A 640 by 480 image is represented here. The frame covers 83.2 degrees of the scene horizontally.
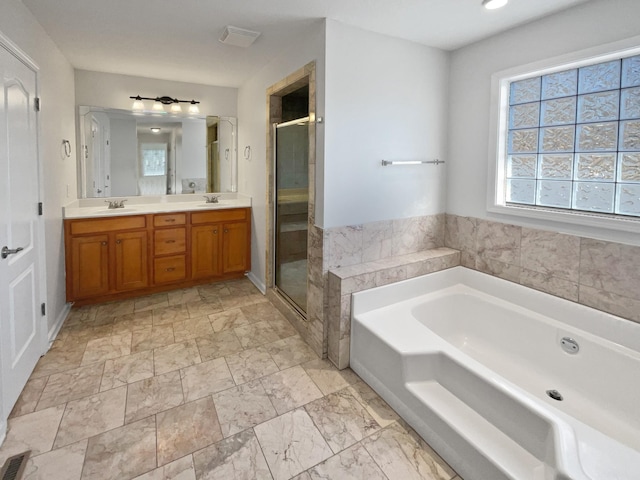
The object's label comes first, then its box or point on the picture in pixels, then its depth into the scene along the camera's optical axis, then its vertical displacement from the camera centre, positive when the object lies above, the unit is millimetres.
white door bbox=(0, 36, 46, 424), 1925 -174
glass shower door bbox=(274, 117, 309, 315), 3020 -49
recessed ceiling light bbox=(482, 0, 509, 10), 2174 +1231
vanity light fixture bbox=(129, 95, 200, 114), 4078 +1156
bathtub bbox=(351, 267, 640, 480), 1477 -932
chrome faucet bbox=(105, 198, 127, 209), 3967 -6
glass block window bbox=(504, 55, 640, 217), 2182 +454
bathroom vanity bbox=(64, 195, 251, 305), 3469 -461
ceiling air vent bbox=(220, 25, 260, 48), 2658 +1276
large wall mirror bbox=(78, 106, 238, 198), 3934 +582
